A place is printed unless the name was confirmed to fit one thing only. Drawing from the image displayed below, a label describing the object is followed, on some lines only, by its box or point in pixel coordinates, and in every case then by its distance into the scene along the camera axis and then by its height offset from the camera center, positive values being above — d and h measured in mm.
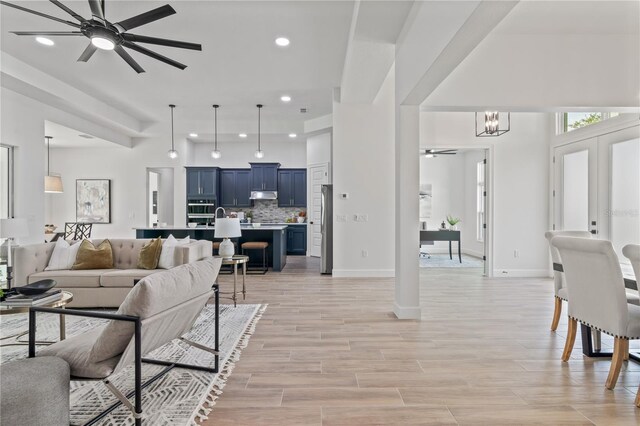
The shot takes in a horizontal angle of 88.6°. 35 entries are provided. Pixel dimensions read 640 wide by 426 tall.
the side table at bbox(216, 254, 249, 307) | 4109 -638
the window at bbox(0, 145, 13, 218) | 5214 +467
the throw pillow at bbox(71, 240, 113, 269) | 4158 -596
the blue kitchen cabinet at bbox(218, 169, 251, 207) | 9258 +658
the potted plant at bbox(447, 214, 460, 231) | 7590 -272
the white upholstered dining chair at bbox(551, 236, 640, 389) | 2119 -579
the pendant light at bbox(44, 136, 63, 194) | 7613 +619
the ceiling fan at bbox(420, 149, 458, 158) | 7467 +1396
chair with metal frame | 1659 -667
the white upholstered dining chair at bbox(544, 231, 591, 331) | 3101 -735
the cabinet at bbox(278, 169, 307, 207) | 9266 +688
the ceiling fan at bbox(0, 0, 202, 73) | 2750 +1604
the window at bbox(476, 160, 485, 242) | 8281 +213
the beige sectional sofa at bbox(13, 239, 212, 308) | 3863 -812
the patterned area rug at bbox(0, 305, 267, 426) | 1904 -1184
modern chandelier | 5285 +1405
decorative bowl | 2512 -605
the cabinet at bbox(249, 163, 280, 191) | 9172 +959
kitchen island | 6551 -529
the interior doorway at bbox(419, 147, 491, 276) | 8391 +297
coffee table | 2336 -720
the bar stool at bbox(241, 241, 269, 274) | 6199 -694
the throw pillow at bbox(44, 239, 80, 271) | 4094 -585
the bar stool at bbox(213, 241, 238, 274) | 6438 -1137
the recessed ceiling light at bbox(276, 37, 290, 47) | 4196 +2198
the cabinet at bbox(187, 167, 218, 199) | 8773 +758
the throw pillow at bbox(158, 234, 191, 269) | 4203 -592
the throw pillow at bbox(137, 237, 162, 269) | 4203 -590
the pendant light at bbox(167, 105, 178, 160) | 7434 +1279
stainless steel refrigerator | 6043 -346
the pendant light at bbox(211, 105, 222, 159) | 7285 +2031
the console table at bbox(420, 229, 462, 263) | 7137 -559
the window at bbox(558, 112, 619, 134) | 4746 +1418
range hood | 9000 +419
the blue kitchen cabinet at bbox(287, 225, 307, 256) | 8938 -811
